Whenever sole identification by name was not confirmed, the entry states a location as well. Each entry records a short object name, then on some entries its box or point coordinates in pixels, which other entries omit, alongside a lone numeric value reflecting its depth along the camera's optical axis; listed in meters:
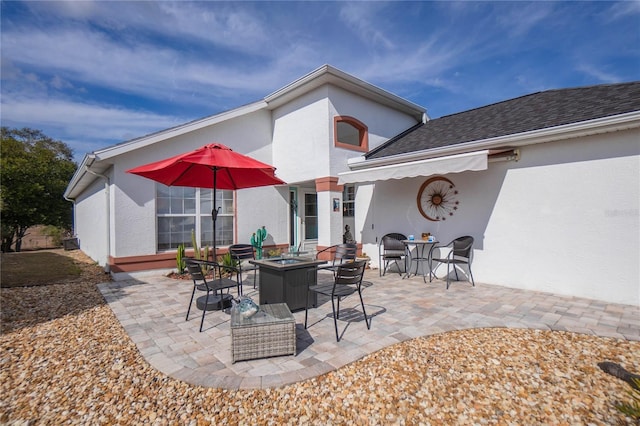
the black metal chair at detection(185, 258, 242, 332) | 6.17
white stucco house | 7.54
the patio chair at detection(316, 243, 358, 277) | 8.88
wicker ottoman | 4.52
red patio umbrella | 6.46
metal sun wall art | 10.35
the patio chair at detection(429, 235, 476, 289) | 9.41
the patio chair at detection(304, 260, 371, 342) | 5.60
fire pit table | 6.52
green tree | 21.03
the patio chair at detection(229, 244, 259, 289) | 8.95
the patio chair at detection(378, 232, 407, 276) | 10.90
